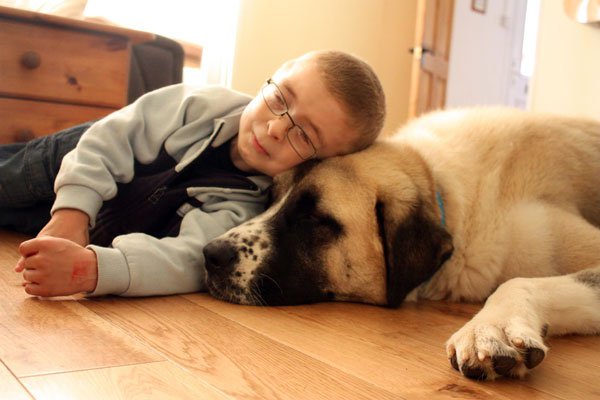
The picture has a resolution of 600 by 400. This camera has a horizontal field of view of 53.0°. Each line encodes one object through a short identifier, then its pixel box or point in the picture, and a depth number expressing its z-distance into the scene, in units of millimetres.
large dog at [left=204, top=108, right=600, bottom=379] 1458
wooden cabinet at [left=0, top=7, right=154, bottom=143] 2553
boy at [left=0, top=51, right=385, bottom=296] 1428
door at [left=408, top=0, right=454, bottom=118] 4941
